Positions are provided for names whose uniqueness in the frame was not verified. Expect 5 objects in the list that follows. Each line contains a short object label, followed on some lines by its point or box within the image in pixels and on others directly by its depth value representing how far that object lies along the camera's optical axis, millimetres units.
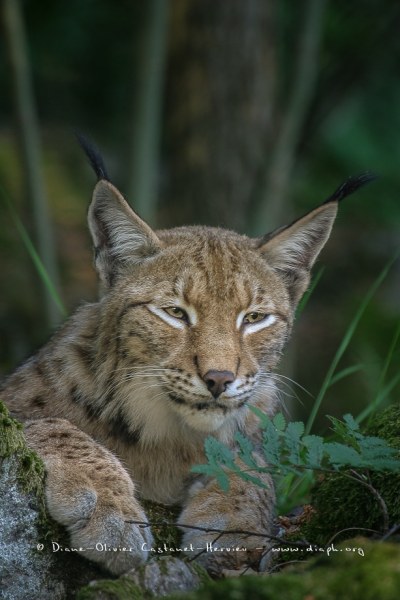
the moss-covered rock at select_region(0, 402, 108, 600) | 6699
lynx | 8039
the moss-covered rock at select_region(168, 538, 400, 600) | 5148
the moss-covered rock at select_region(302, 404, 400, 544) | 7297
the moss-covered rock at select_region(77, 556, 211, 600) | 5961
